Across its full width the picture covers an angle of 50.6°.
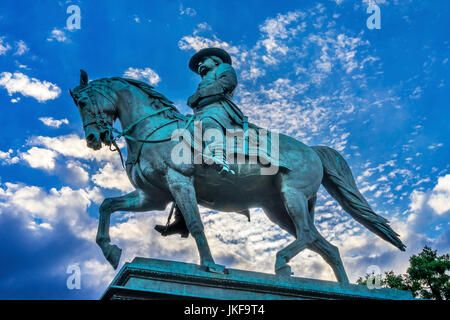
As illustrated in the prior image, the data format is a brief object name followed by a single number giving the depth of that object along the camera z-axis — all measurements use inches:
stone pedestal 227.1
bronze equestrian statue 288.4
